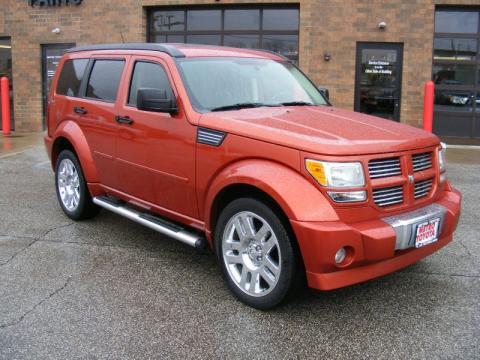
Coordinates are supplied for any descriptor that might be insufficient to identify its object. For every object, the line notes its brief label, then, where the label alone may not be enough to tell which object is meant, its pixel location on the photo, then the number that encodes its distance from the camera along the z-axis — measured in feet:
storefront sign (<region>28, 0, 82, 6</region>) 47.02
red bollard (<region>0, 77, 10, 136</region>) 44.06
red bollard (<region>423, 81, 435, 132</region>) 37.47
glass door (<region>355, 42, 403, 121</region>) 43.27
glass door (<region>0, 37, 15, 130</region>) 50.57
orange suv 10.87
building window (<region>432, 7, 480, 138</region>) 43.21
